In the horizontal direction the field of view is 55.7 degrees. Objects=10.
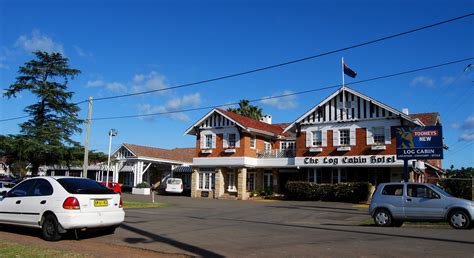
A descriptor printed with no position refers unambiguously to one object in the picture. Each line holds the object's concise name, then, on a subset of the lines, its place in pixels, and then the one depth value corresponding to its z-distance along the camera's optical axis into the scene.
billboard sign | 21.06
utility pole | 25.12
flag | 32.33
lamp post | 45.00
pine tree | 37.19
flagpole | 34.09
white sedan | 10.03
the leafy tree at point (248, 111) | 59.56
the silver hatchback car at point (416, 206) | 14.50
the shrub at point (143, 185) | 43.75
